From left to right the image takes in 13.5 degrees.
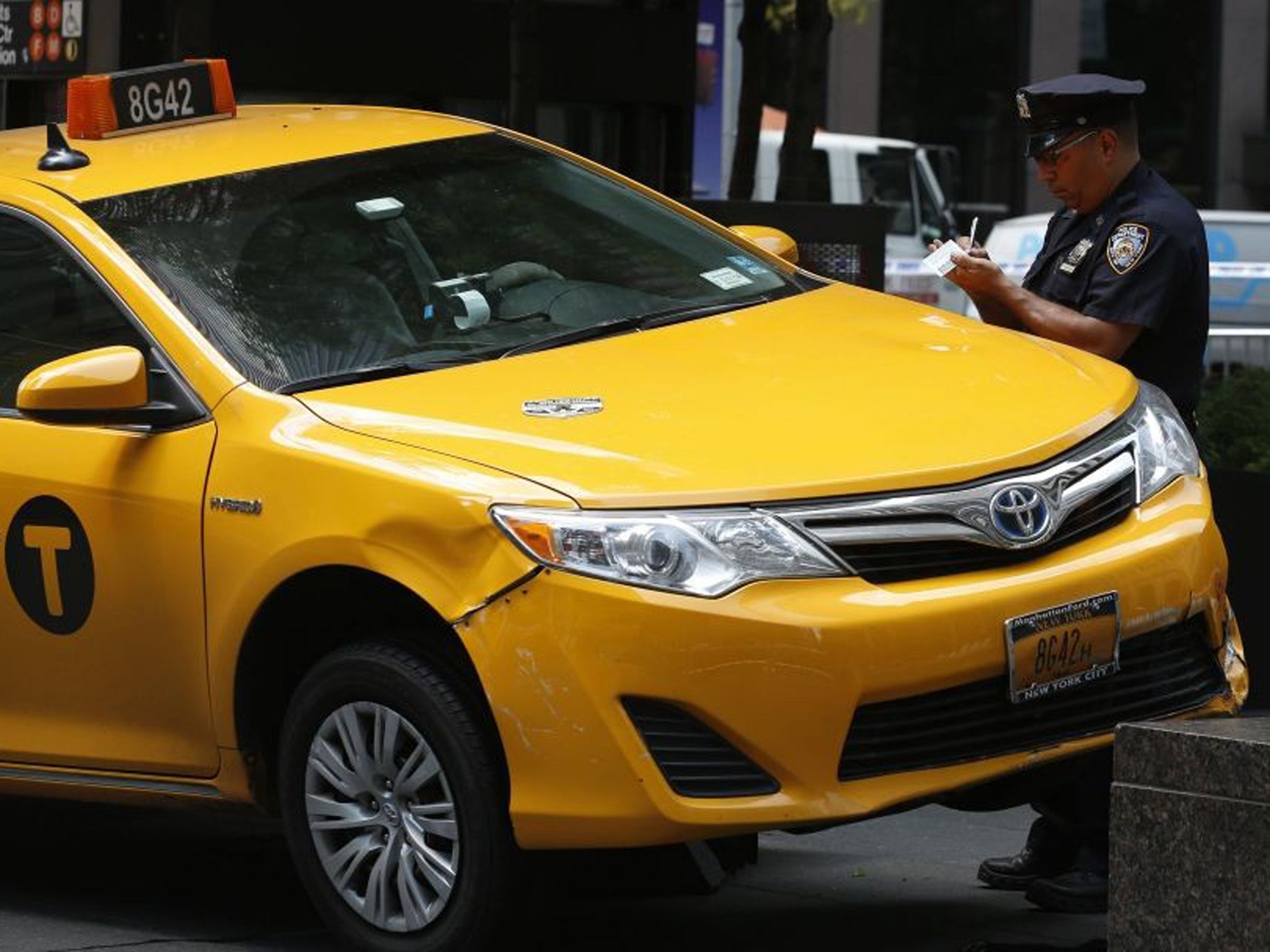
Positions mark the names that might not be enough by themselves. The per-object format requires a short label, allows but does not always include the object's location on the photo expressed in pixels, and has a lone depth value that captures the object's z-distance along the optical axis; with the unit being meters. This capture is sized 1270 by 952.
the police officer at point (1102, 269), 12.10
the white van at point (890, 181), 47.35
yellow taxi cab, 9.42
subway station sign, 22.31
